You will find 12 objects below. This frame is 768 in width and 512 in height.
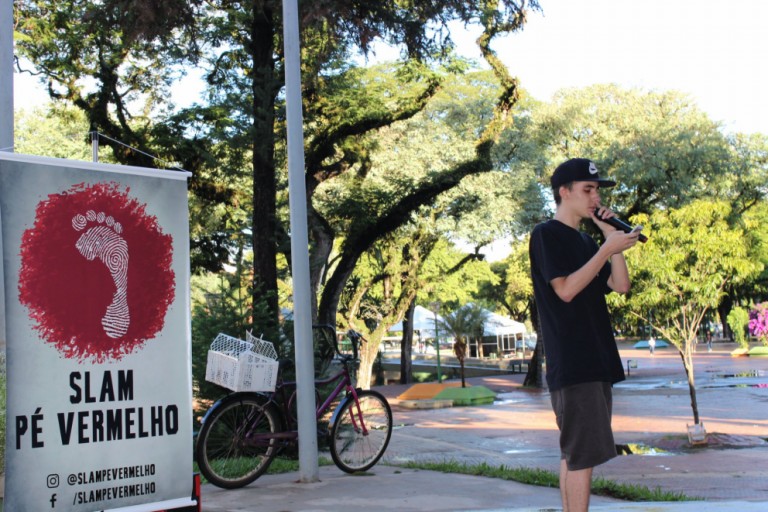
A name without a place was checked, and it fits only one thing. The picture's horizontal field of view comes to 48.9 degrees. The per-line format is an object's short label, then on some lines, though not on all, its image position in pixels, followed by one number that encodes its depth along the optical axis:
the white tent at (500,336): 46.91
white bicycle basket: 6.96
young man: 3.81
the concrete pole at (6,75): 7.73
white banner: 3.83
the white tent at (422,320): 43.72
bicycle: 6.91
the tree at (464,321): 38.44
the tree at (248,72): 12.62
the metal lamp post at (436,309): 38.30
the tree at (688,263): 16.97
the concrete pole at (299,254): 7.42
